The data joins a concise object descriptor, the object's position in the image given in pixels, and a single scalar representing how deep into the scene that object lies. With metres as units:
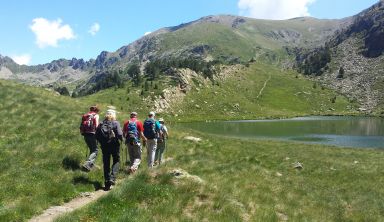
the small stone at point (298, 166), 32.10
